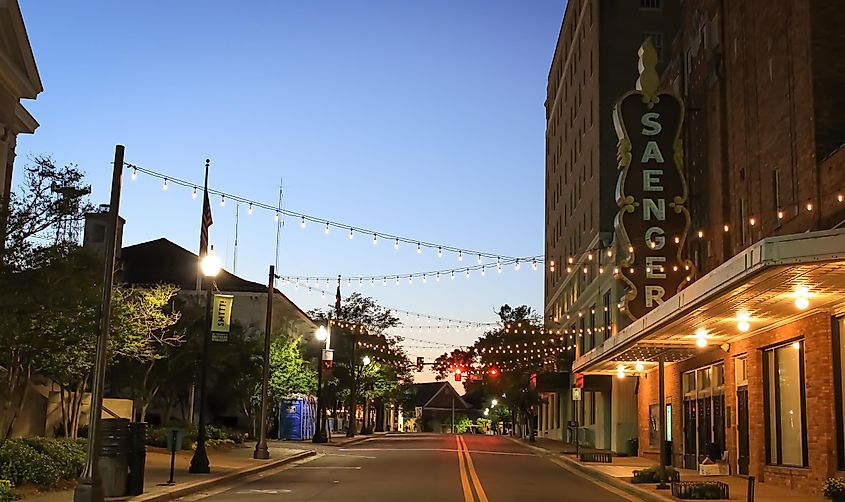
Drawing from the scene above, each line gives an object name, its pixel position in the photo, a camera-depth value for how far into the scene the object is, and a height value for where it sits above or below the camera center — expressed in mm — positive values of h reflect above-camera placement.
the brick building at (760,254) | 18547 +2563
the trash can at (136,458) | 18109 -1065
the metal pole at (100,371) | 16219 +509
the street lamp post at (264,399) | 33000 +224
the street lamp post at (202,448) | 25031 -1157
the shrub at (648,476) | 24578 -1429
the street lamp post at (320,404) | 45912 +205
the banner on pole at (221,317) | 27156 +2500
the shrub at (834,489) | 15059 -995
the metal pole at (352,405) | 63875 +278
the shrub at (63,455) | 19266 -1130
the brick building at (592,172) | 48844 +15003
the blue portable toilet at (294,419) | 56906 -727
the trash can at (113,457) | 17641 -1026
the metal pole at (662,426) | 22859 -163
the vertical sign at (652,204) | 32500 +7226
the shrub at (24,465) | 17798 -1256
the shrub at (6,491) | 15273 -1507
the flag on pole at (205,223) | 24781 +4627
